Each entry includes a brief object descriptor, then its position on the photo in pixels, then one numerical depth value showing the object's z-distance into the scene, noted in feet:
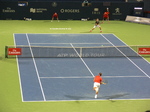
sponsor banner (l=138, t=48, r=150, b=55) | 125.99
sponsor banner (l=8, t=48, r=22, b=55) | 118.94
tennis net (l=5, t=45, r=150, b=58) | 123.44
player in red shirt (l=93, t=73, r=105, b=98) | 86.56
